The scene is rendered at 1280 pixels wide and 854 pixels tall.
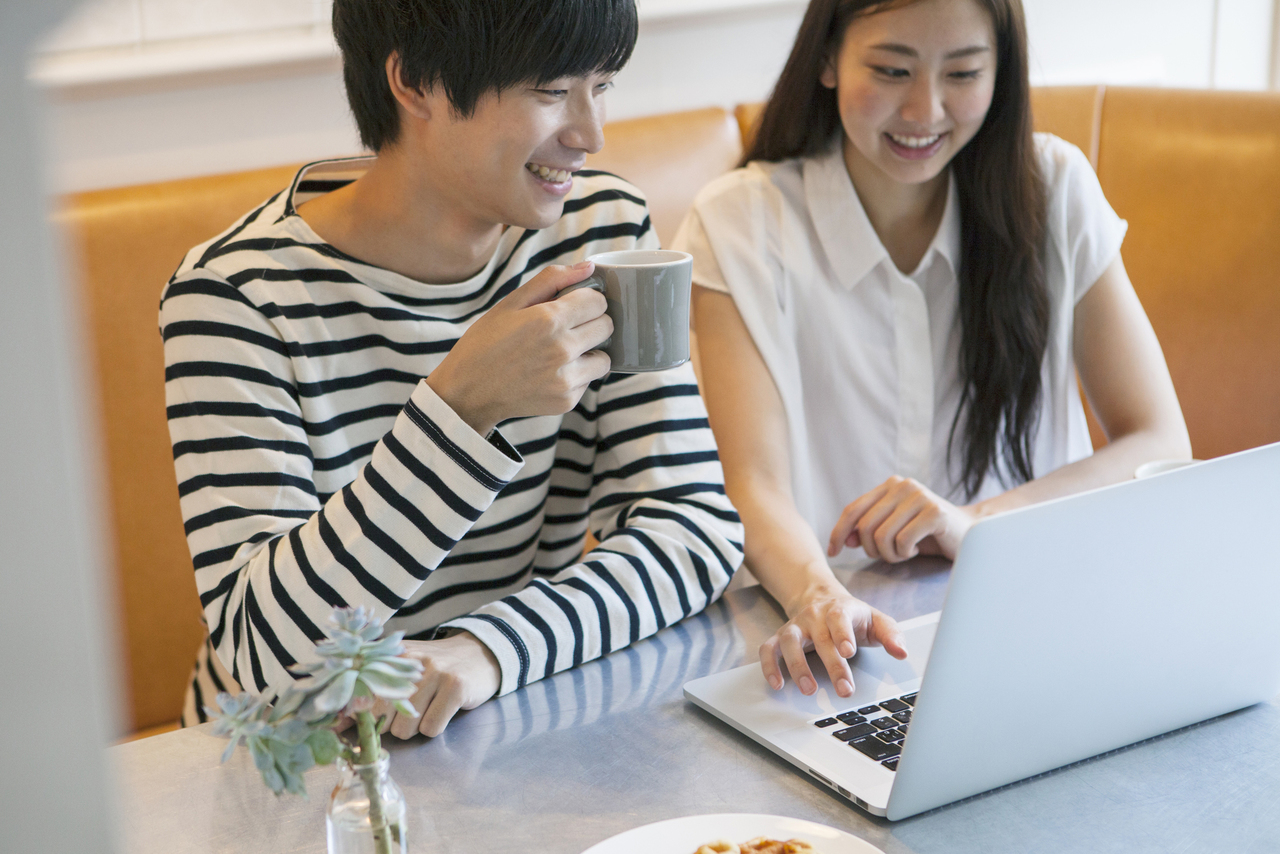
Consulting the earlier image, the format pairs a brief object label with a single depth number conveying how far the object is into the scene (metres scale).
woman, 1.34
